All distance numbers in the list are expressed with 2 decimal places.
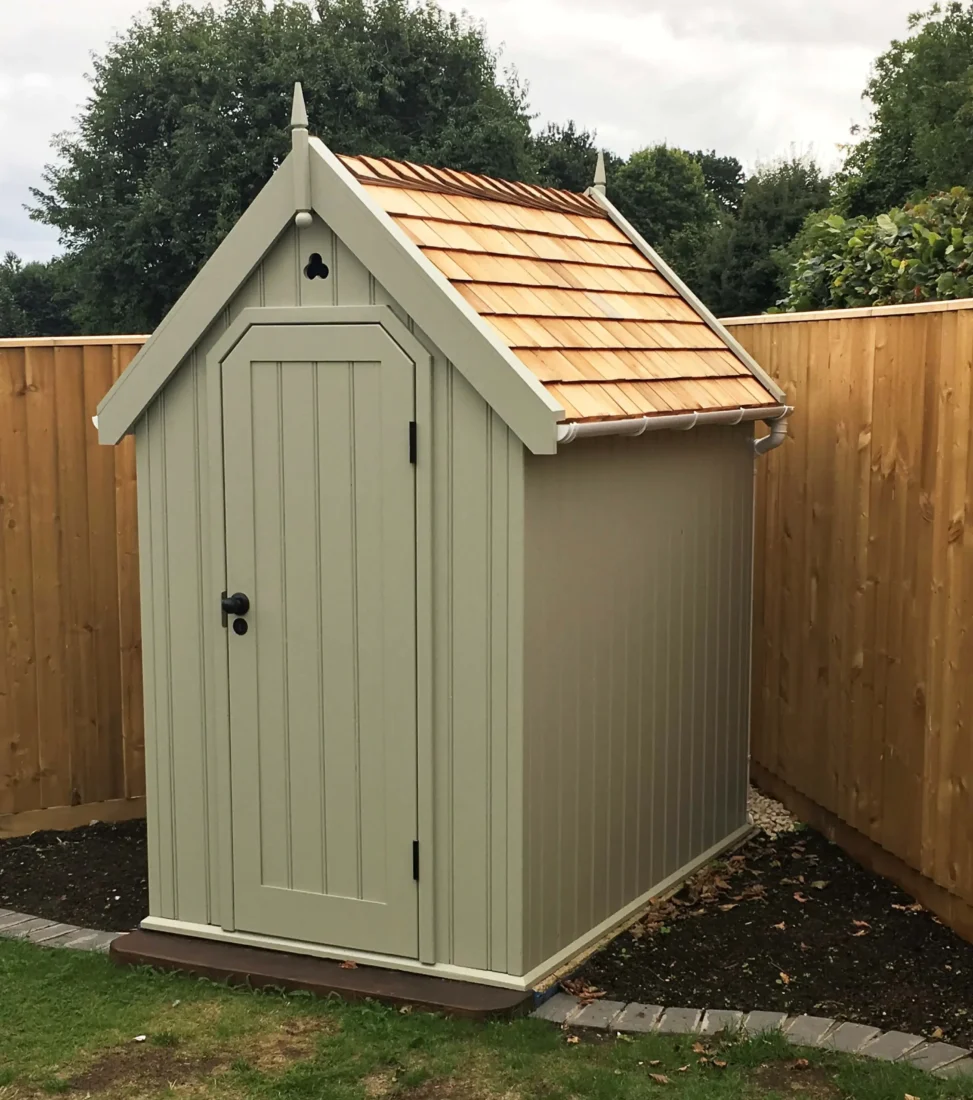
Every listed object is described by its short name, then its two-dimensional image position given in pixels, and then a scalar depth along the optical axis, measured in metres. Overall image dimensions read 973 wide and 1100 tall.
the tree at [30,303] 46.69
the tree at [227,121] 33.56
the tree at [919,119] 33.25
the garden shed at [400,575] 4.38
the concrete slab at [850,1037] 4.07
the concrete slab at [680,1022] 4.25
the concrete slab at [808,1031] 4.12
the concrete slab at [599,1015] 4.31
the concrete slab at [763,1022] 4.22
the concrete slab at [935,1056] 3.92
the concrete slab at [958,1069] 3.84
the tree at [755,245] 31.47
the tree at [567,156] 46.60
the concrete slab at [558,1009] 4.36
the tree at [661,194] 47.59
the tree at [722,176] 56.28
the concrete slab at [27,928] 5.32
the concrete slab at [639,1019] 4.27
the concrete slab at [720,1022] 4.24
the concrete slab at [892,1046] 4.00
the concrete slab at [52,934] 5.26
